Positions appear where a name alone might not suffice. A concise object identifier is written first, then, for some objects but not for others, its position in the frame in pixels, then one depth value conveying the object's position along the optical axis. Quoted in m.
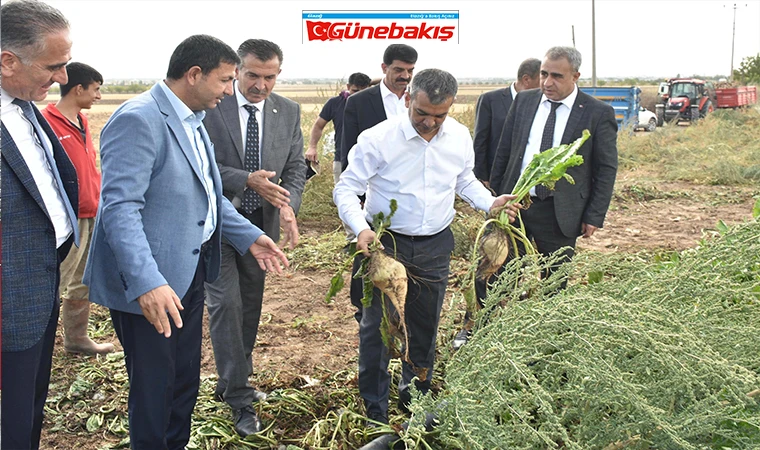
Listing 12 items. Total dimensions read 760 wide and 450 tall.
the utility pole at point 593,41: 21.28
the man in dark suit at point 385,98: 4.17
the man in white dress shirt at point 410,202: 2.76
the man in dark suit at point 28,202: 1.84
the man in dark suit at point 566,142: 3.66
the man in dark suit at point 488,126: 4.45
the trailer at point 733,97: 26.62
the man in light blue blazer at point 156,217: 2.06
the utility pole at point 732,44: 49.22
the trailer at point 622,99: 19.31
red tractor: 24.94
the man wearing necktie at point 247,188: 2.96
